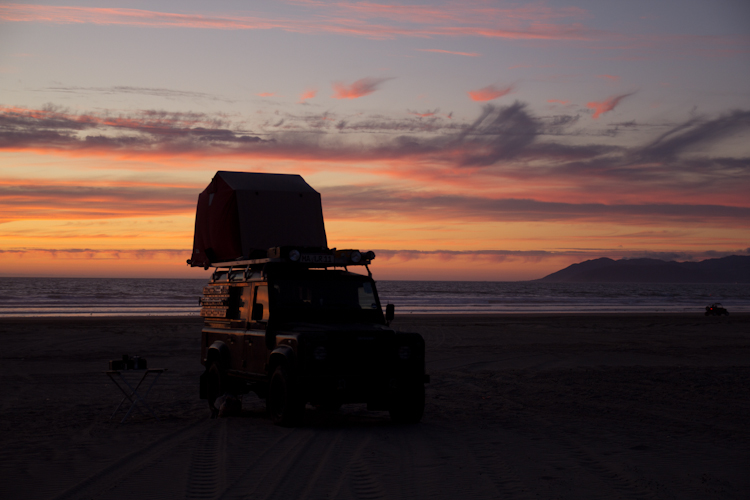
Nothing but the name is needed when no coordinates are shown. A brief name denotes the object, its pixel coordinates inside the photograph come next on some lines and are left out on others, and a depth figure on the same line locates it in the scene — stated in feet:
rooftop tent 38.06
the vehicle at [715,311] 151.12
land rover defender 31.76
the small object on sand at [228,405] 36.83
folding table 33.88
